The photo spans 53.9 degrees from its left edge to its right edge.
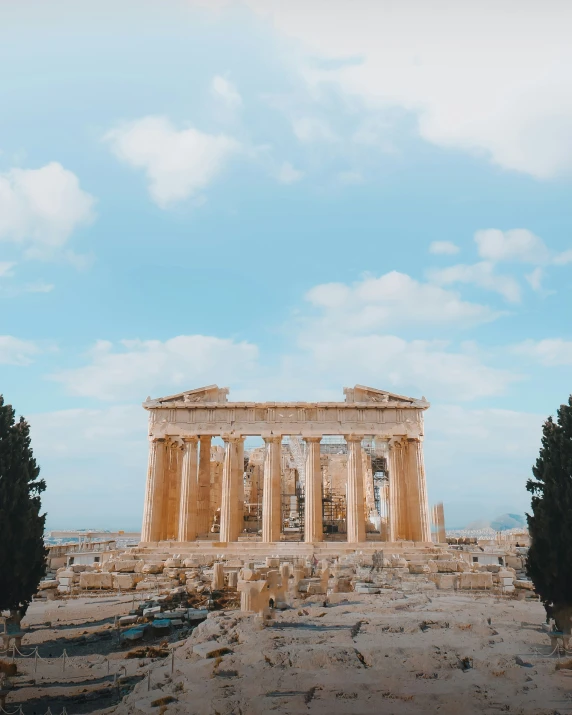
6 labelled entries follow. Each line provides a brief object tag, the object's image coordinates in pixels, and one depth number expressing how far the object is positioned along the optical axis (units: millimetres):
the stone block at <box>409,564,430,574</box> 25672
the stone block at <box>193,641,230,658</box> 11273
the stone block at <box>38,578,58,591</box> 22734
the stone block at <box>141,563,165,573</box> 25802
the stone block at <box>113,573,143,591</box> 23578
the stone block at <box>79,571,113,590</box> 23656
